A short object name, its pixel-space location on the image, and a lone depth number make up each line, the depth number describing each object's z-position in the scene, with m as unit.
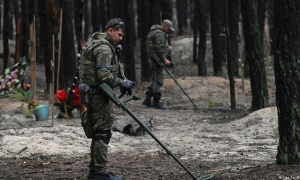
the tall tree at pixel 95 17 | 27.34
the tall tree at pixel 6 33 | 21.75
